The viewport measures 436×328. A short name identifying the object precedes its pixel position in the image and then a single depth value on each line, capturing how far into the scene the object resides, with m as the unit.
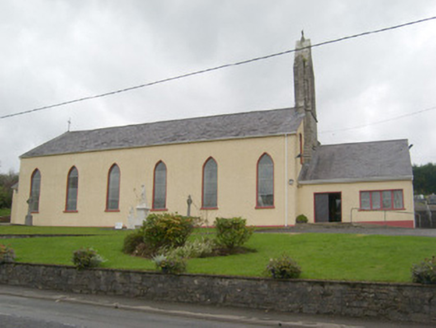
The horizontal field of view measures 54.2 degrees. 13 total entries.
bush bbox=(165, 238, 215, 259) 15.78
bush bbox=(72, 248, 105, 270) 14.57
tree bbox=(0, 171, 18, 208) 56.75
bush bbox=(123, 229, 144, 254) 17.77
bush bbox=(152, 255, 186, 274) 12.92
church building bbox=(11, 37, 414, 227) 28.39
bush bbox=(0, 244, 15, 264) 16.56
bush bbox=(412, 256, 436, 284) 9.87
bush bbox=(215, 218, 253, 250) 16.16
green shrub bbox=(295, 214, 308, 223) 28.66
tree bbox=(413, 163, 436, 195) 74.44
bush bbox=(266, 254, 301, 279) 11.34
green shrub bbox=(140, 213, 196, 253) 16.89
